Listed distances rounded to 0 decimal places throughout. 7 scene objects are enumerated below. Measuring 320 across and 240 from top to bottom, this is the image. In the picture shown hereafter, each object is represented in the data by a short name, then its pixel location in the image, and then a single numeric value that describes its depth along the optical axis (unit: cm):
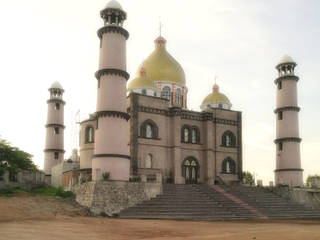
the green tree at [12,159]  4968
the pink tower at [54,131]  5566
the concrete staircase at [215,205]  3384
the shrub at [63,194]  3830
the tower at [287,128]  4734
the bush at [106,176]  3589
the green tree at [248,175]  9069
